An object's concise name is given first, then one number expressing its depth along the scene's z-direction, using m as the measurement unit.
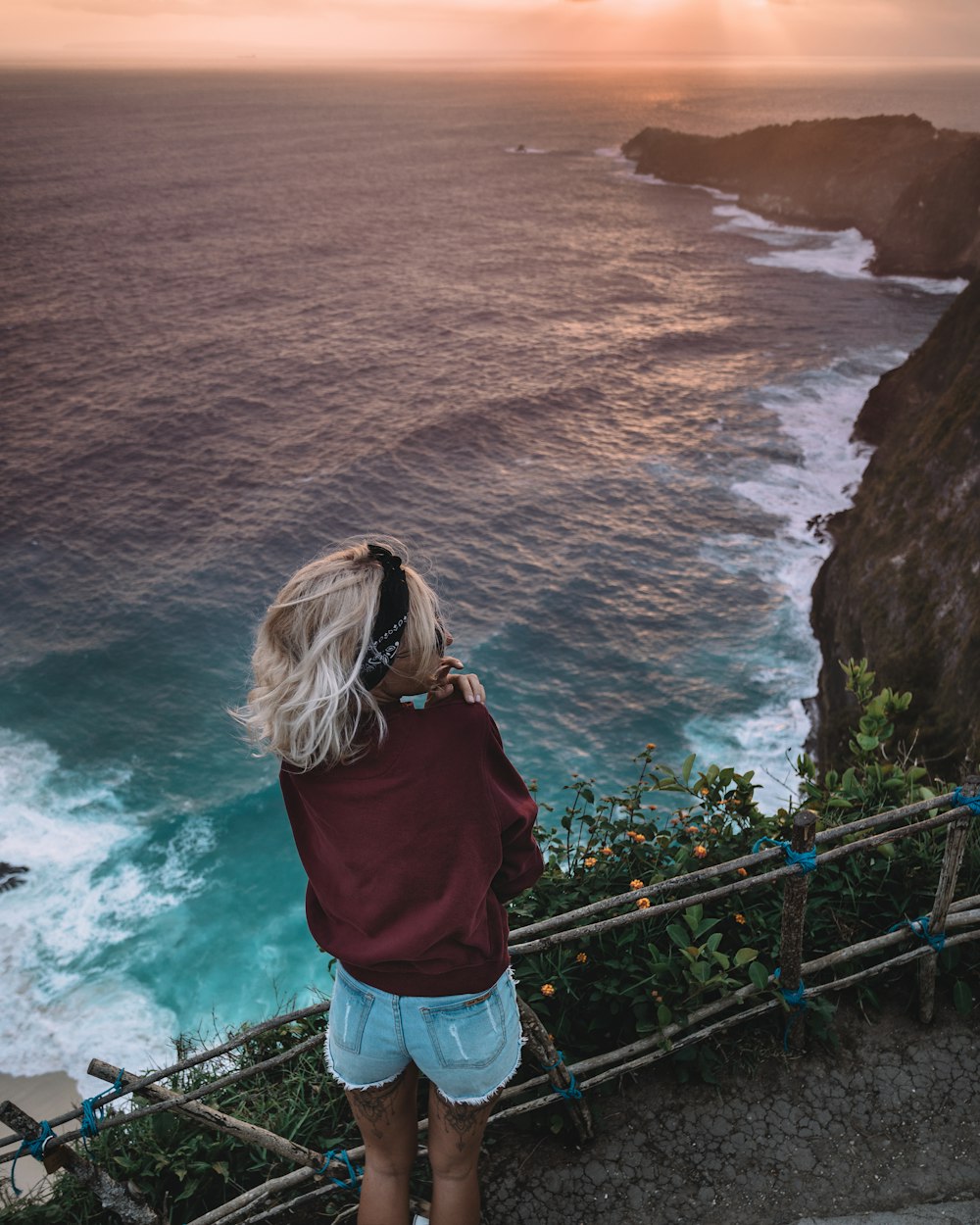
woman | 2.33
